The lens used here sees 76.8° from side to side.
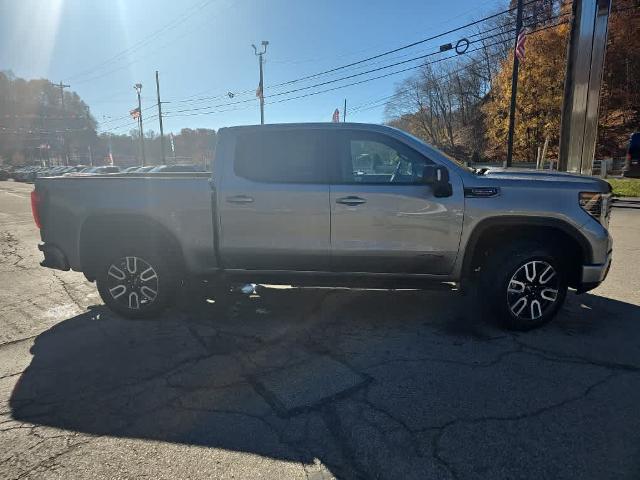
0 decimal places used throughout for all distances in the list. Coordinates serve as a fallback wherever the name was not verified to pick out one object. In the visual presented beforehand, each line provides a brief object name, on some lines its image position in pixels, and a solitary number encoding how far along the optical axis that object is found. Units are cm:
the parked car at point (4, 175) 5562
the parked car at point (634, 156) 1463
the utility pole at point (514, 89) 1544
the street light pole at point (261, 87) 2680
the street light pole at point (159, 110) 3675
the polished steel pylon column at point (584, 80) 1288
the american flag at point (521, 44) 1505
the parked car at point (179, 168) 2102
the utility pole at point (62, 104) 5903
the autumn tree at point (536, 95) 2859
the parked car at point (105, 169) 2868
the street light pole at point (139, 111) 3788
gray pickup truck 371
